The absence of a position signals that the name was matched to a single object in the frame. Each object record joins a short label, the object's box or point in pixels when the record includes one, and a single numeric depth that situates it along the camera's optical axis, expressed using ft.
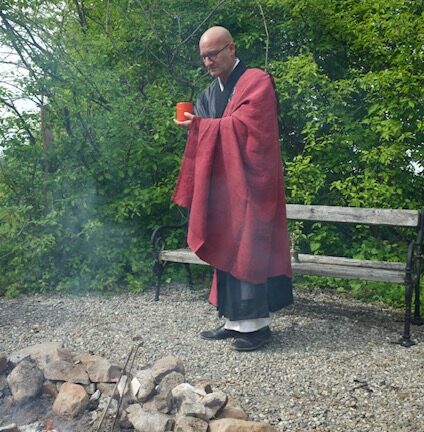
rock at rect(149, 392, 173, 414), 9.25
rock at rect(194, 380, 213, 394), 9.70
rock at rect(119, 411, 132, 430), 9.29
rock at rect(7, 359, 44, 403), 10.17
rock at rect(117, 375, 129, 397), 9.64
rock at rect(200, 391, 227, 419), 9.02
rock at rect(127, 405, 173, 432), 8.74
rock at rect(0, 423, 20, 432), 8.85
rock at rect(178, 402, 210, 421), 8.77
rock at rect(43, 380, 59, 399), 10.32
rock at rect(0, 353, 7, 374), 10.92
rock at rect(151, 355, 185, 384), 9.94
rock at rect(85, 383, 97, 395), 10.13
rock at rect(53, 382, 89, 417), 9.73
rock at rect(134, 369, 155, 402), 9.45
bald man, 12.82
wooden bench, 14.11
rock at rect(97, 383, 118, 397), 10.09
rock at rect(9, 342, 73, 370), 10.91
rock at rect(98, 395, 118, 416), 9.58
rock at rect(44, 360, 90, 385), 10.28
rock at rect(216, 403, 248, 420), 9.21
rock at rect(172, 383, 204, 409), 9.19
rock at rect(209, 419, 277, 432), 8.58
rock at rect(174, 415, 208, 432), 8.55
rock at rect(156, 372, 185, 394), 9.53
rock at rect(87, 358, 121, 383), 10.23
